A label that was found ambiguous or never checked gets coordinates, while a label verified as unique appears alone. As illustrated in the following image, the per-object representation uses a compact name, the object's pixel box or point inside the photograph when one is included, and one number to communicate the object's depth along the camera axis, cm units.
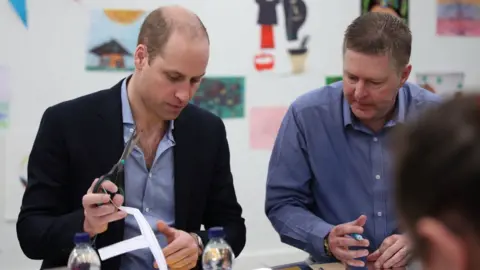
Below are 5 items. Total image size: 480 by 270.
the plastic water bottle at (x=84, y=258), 149
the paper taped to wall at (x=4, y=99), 242
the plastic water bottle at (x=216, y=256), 162
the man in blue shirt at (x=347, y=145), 188
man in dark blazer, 168
